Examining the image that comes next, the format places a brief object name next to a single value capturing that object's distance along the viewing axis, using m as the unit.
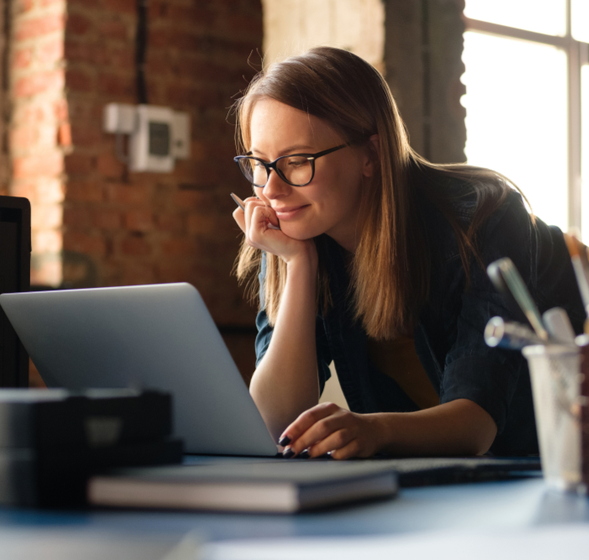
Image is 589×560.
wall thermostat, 2.74
